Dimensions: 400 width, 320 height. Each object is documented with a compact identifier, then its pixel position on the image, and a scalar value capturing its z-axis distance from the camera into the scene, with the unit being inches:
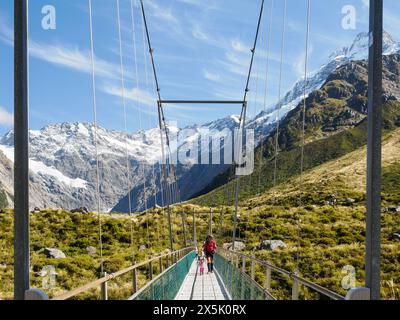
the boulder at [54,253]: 1160.1
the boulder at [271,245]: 1173.7
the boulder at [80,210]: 2063.2
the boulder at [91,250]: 1308.6
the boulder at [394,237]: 1185.8
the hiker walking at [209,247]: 712.4
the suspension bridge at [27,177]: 149.0
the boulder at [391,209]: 1744.6
